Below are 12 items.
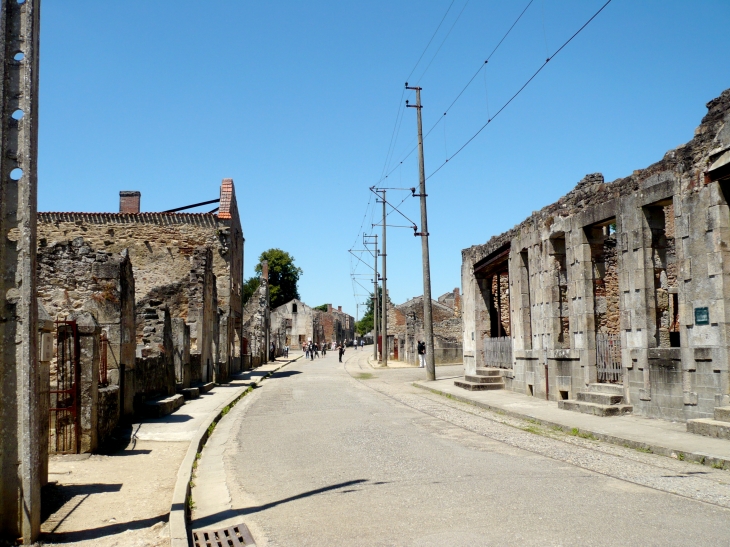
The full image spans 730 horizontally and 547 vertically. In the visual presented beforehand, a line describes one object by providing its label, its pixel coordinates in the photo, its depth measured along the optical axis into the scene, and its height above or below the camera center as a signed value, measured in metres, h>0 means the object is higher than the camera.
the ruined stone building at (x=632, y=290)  11.49 +0.62
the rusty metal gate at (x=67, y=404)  9.40 -1.02
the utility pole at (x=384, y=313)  41.66 +0.70
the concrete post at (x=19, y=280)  5.58 +0.43
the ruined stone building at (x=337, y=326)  111.12 -0.14
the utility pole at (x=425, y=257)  26.25 +2.64
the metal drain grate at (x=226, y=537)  5.75 -1.82
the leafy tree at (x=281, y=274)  96.56 +7.48
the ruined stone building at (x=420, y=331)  42.31 -0.69
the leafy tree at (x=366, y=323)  138.75 +0.27
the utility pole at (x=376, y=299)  51.22 +1.95
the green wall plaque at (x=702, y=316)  11.53 +0.01
